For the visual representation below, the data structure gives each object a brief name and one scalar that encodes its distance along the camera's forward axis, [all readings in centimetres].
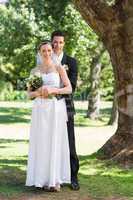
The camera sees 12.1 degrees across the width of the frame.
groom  928
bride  902
